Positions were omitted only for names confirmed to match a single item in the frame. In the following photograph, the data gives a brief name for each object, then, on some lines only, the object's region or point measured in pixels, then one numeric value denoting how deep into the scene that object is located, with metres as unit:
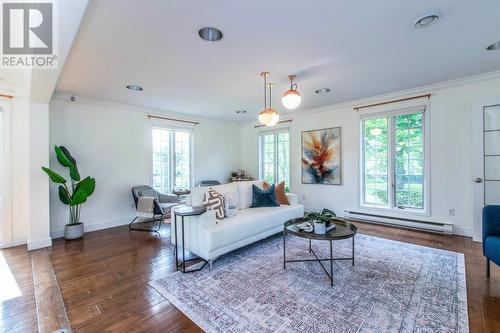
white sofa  2.69
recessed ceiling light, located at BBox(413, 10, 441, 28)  1.97
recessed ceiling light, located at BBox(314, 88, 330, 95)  3.98
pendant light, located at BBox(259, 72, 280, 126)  3.31
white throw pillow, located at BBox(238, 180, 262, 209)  3.81
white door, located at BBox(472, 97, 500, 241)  3.38
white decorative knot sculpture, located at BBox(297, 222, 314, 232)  2.54
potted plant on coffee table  2.46
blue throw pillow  3.84
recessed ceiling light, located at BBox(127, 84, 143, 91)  3.66
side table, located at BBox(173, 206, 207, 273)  2.59
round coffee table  2.34
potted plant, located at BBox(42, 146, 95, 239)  3.65
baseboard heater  3.78
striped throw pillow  3.04
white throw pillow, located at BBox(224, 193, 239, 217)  3.22
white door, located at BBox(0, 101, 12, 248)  3.44
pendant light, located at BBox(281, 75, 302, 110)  2.92
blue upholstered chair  2.21
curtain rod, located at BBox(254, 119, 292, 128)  5.84
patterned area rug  1.74
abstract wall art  5.03
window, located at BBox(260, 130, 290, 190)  6.06
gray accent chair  4.09
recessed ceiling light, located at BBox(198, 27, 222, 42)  2.15
